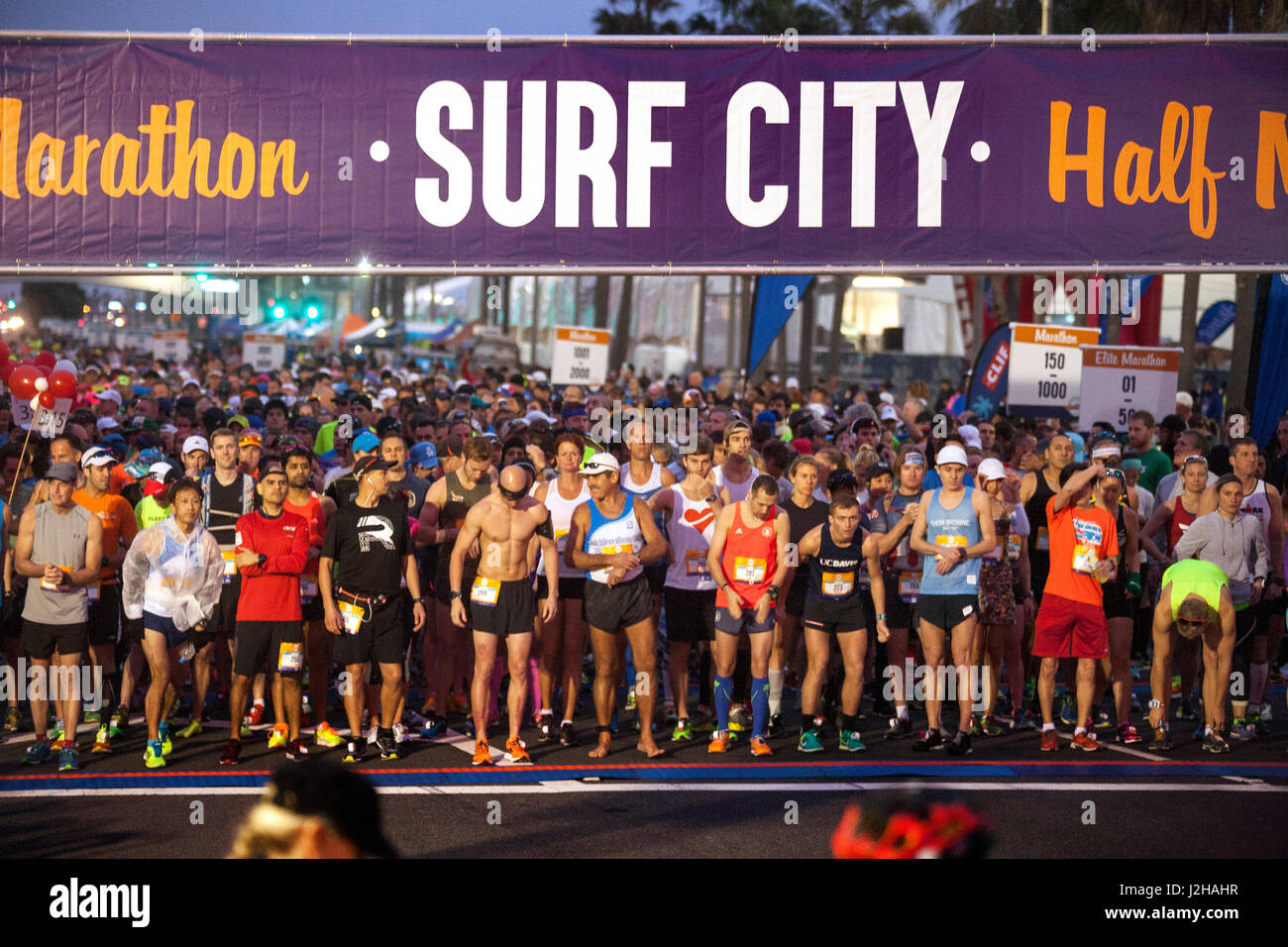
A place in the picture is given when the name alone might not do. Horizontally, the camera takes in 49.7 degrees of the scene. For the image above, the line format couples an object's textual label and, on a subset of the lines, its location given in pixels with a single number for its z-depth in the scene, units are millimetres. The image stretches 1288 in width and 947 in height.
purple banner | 10719
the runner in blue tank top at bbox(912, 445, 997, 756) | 10148
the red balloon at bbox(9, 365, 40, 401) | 11930
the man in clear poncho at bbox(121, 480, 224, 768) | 9523
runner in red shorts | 10211
